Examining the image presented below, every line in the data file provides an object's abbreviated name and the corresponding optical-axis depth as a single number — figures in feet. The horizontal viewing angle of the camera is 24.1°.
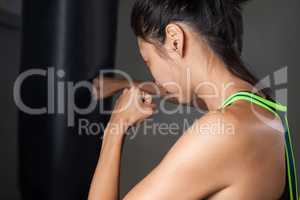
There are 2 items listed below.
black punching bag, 4.98
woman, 4.03
